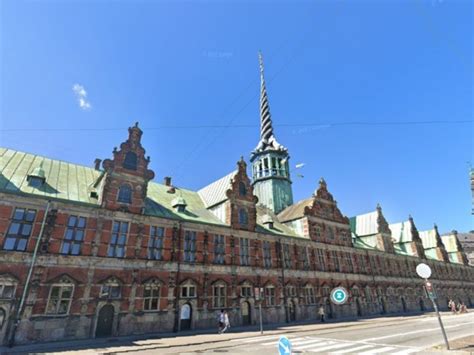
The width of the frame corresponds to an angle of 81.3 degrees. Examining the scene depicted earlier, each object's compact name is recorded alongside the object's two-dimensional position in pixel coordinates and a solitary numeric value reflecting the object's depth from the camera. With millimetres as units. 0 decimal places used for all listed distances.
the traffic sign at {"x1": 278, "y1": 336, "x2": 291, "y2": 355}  5648
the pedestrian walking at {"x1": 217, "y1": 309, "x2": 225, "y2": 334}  22188
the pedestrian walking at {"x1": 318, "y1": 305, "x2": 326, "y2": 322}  30470
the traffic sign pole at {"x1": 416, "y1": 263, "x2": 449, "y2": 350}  12641
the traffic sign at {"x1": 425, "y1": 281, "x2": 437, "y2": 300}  13031
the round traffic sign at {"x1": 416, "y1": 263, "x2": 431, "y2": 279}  12627
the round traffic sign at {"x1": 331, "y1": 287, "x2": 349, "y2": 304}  11256
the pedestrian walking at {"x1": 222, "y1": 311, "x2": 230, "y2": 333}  22312
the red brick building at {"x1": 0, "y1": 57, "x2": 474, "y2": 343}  19016
